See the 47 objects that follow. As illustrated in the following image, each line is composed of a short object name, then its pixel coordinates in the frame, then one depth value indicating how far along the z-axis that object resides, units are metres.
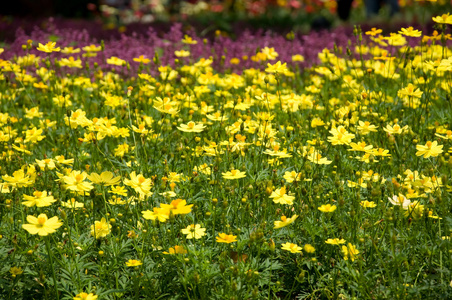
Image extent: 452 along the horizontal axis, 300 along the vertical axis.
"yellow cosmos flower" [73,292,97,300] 3.41
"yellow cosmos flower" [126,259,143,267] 3.73
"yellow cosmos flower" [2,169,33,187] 4.02
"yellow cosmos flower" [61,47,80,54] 6.92
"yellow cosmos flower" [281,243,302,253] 3.78
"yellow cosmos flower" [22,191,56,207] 3.58
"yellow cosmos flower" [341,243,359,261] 3.67
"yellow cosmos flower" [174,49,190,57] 7.49
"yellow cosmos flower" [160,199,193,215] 3.28
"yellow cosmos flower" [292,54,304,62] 9.23
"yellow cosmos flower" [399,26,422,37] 5.78
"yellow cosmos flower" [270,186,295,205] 3.92
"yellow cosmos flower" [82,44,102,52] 7.18
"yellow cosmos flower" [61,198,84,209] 4.03
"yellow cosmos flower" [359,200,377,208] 4.28
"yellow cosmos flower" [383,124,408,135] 4.83
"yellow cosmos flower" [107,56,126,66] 7.02
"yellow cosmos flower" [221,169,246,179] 4.20
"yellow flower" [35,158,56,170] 4.48
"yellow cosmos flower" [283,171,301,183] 4.38
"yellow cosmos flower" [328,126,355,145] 4.67
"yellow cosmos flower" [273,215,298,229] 3.48
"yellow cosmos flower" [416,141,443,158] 4.24
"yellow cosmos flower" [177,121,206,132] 4.89
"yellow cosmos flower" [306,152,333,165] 4.59
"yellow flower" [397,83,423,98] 5.51
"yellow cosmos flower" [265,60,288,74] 5.37
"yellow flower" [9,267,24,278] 3.74
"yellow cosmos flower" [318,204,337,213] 3.92
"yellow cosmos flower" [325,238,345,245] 3.80
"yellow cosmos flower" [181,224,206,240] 3.72
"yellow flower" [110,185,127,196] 4.23
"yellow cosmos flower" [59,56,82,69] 6.87
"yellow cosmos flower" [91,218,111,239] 3.92
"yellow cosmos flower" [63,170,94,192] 3.79
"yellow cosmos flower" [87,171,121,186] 3.74
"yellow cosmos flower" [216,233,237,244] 3.54
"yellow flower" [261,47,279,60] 6.94
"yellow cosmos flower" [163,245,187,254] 3.61
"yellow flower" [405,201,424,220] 3.59
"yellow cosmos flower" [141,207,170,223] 3.41
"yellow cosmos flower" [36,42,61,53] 5.44
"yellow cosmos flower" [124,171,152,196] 3.89
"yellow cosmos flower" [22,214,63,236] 3.29
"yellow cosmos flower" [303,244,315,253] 3.70
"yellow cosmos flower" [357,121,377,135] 4.94
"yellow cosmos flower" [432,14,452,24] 5.43
